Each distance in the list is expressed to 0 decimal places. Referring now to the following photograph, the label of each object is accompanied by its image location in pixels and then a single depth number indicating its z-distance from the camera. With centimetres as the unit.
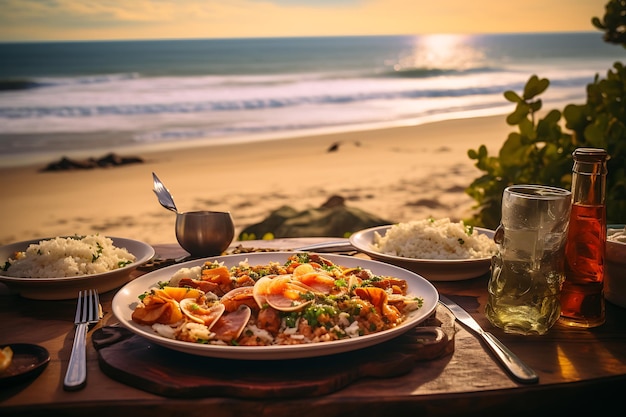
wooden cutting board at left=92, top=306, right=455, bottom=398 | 51
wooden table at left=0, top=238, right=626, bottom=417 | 50
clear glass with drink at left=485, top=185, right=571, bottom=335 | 60
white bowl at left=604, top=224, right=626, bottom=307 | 67
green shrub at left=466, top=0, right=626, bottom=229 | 101
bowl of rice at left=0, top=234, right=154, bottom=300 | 73
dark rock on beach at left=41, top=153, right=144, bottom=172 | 837
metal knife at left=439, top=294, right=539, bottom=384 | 53
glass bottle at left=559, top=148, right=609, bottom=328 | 62
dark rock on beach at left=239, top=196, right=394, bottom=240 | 175
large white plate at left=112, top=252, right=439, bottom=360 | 51
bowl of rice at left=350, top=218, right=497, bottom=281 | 78
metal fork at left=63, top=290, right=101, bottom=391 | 52
